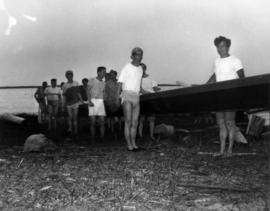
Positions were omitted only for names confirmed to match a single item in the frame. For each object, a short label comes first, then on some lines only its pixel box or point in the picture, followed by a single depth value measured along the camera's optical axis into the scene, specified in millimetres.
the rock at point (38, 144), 7653
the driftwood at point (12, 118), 12930
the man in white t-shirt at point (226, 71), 6074
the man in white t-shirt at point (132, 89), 6988
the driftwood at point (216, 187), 4301
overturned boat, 4883
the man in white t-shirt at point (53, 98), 12055
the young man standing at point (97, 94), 9047
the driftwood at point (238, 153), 6671
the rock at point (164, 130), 10189
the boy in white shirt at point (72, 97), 10062
